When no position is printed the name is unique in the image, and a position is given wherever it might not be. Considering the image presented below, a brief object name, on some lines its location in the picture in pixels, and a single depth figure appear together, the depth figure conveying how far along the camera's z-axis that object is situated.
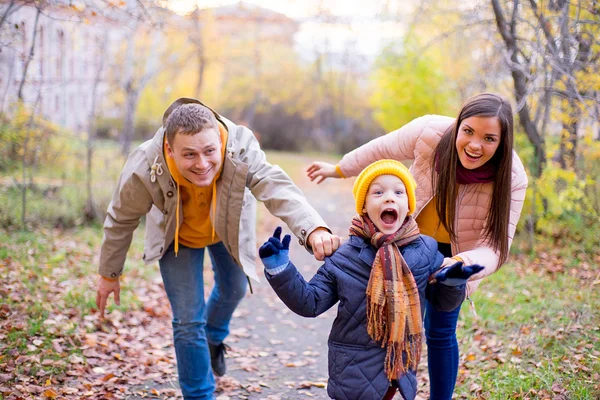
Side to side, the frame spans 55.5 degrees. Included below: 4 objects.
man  3.37
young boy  2.77
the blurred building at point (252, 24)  21.52
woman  3.21
